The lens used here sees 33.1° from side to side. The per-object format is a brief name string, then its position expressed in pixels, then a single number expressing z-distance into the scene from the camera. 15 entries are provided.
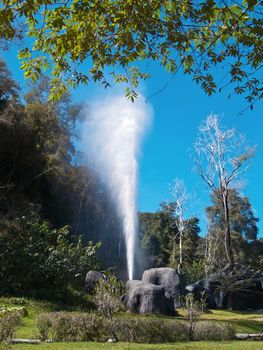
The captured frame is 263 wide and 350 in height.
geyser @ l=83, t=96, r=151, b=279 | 34.97
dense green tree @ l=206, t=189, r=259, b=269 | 41.25
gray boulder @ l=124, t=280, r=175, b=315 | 17.25
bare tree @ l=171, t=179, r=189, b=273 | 37.53
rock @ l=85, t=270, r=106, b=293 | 18.96
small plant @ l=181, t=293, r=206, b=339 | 11.93
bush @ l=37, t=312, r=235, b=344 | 10.21
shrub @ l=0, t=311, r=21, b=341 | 8.20
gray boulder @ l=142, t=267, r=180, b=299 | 23.19
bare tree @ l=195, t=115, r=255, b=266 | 27.67
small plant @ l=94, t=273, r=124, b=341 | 10.58
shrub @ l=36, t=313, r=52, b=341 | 10.02
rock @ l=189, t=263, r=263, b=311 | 25.58
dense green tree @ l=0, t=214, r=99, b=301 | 16.11
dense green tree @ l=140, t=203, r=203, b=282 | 44.03
